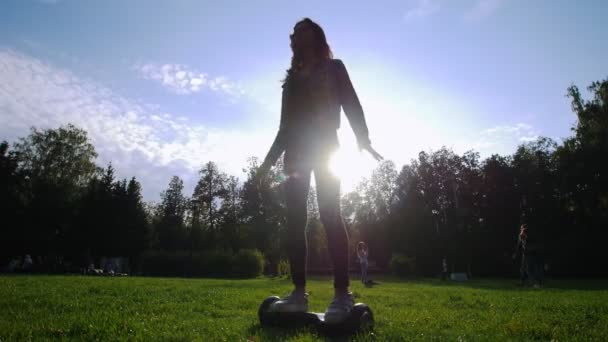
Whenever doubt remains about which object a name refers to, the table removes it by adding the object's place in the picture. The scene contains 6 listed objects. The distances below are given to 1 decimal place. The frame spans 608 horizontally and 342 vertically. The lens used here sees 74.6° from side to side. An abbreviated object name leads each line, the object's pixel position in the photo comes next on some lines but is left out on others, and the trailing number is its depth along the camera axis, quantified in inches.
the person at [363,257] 890.7
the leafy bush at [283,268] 1497.0
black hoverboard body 139.5
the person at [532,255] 701.9
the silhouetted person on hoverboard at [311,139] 163.0
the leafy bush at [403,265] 1683.1
